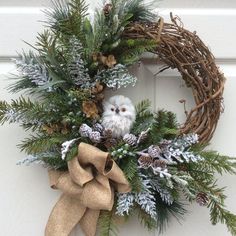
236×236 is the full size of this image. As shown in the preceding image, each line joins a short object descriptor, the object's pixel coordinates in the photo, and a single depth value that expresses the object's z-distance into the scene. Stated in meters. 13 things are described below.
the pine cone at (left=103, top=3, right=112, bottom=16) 0.93
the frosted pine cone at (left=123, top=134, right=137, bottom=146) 0.90
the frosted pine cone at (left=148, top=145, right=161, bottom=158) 0.88
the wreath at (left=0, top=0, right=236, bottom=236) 0.89
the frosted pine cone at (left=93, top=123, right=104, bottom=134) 0.91
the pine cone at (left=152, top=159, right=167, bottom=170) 0.88
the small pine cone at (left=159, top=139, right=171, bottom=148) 0.90
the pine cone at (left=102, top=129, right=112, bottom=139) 0.90
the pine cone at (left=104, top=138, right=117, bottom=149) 0.91
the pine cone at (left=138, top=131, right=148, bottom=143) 0.89
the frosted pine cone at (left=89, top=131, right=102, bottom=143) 0.89
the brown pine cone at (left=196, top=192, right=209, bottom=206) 0.89
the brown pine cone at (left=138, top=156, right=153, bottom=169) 0.88
